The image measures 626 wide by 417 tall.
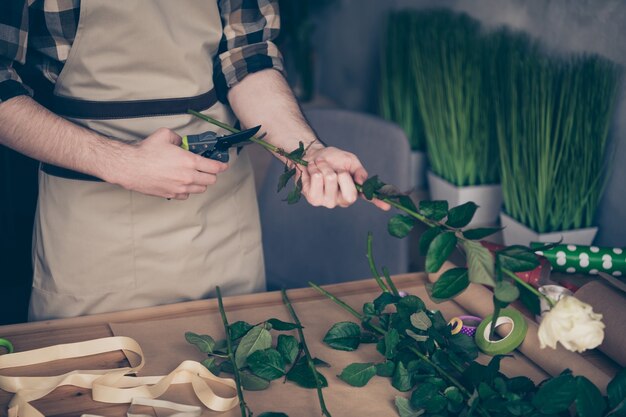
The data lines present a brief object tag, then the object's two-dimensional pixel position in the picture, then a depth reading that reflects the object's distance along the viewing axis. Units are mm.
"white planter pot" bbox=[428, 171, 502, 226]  2223
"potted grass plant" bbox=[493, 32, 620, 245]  1705
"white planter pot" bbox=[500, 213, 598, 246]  1780
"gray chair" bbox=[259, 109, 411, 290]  1711
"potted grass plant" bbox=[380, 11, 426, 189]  2656
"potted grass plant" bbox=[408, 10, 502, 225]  2203
